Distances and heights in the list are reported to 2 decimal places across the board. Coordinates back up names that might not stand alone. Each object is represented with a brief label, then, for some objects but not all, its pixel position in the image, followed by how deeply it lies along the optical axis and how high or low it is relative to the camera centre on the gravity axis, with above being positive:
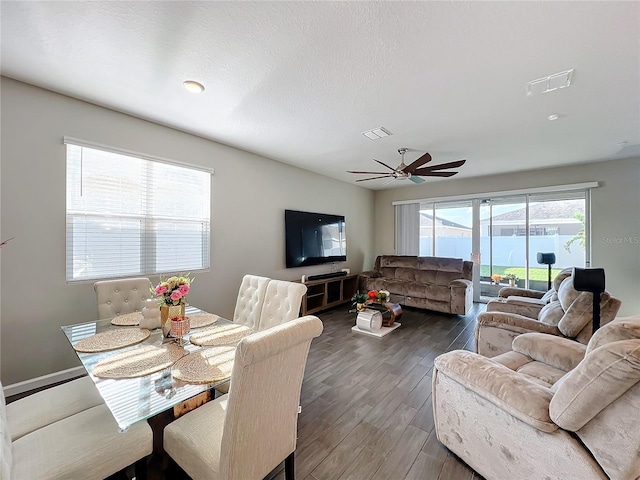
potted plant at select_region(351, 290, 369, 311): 3.99 -0.92
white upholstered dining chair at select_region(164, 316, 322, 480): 1.00 -0.82
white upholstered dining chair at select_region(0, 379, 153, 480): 0.99 -0.89
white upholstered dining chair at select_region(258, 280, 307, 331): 2.10 -0.54
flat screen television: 4.55 +0.04
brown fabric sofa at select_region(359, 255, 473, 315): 4.46 -0.81
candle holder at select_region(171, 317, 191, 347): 1.69 -0.59
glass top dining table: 1.04 -0.69
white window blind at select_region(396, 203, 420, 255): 6.26 +0.29
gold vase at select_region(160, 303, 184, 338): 1.72 -0.52
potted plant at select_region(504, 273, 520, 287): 5.19 -0.78
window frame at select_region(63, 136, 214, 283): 2.45 +0.22
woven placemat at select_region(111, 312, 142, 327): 1.94 -0.64
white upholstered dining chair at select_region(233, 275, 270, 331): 2.37 -0.59
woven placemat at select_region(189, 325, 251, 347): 1.64 -0.66
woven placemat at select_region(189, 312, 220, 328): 1.95 -0.64
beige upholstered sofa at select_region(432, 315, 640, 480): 0.95 -0.80
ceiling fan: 3.22 +0.97
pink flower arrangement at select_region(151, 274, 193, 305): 1.75 -0.36
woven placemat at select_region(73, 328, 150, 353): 1.53 -0.65
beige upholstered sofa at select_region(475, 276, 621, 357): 2.12 -0.76
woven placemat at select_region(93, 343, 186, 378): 1.28 -0.67
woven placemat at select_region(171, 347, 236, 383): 1.25 -0.67
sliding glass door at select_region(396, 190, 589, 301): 4.68 +0.14
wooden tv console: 4.60 -1.03
